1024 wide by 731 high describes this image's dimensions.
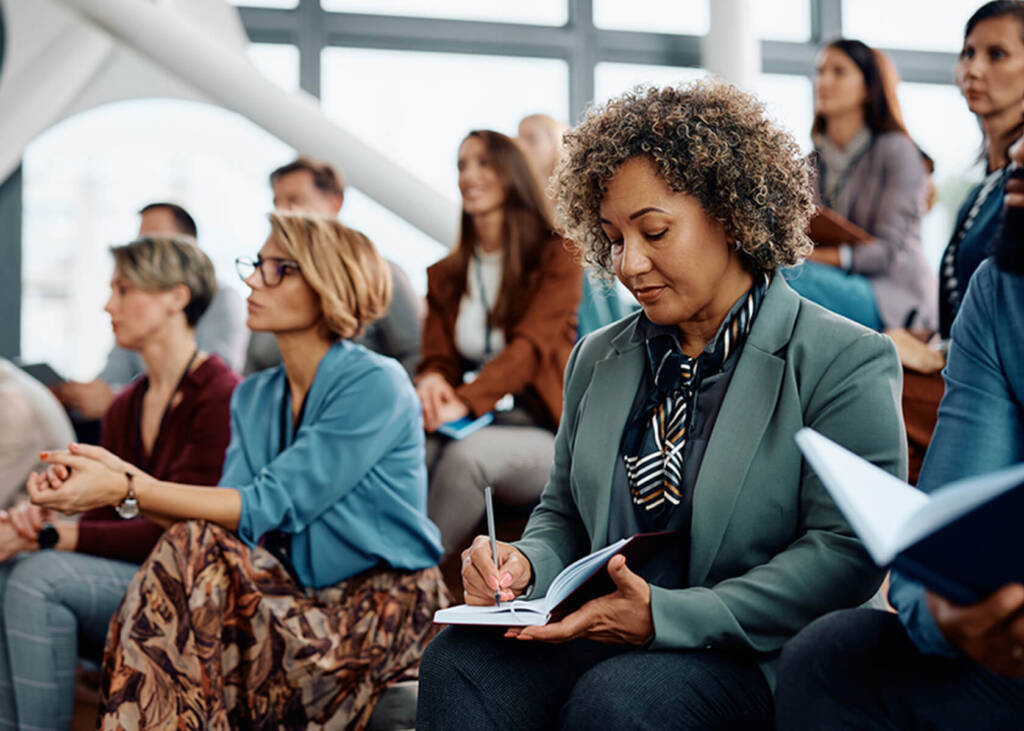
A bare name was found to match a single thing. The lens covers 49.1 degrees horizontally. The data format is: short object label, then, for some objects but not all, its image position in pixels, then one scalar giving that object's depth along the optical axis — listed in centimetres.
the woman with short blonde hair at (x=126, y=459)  224
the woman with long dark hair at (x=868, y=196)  274
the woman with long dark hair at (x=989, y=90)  222
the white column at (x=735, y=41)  549
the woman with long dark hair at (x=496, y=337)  269
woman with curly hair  127
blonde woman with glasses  190
